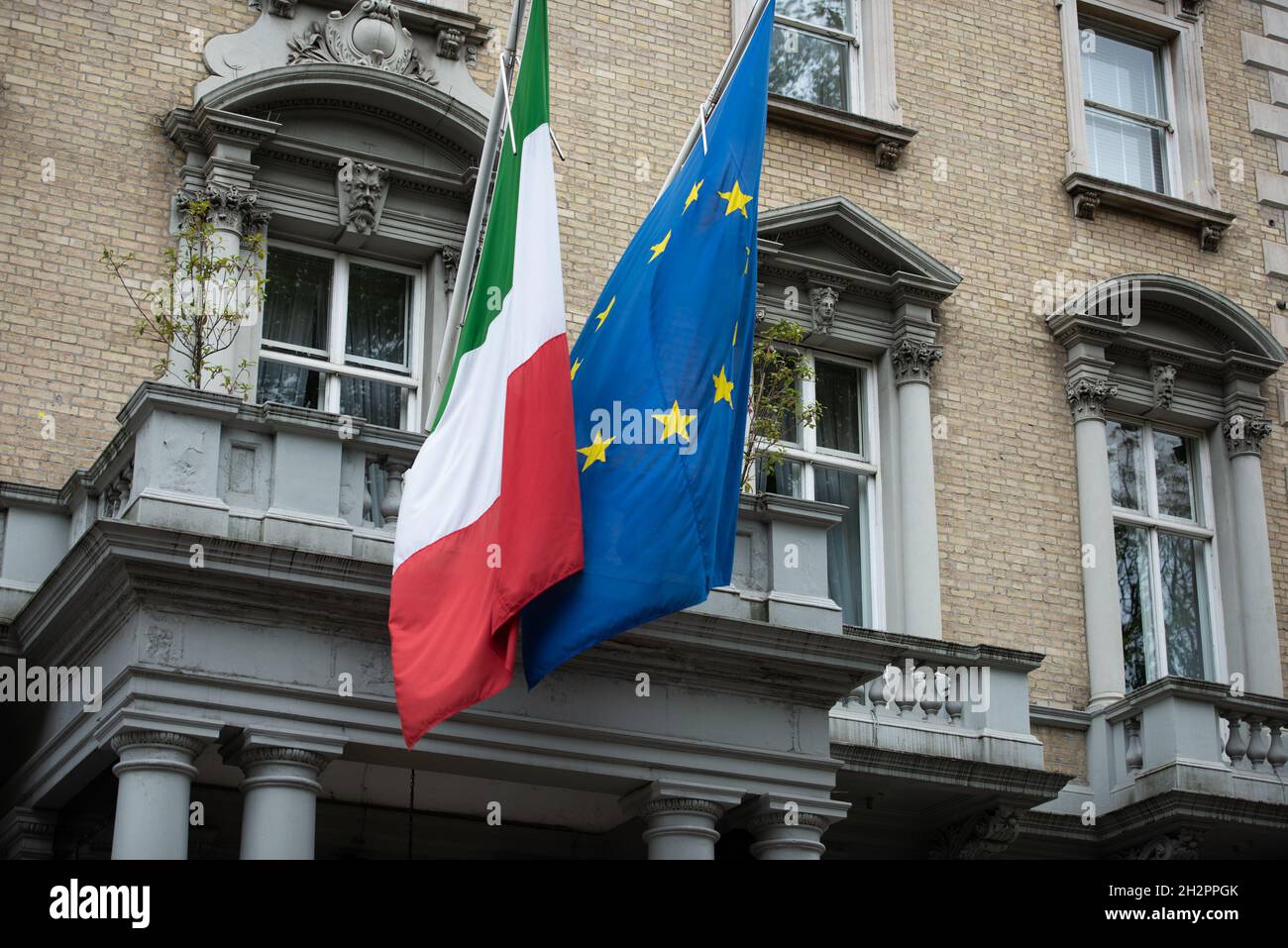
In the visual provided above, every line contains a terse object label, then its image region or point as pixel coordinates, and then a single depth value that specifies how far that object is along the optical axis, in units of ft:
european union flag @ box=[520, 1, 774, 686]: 37.93
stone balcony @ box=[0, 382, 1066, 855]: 38.24
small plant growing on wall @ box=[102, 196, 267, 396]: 46.21
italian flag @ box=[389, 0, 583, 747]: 37.52
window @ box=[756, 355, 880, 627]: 57.06
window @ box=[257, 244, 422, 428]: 52.39
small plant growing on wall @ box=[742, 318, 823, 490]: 51.16
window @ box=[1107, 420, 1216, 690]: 60.95
